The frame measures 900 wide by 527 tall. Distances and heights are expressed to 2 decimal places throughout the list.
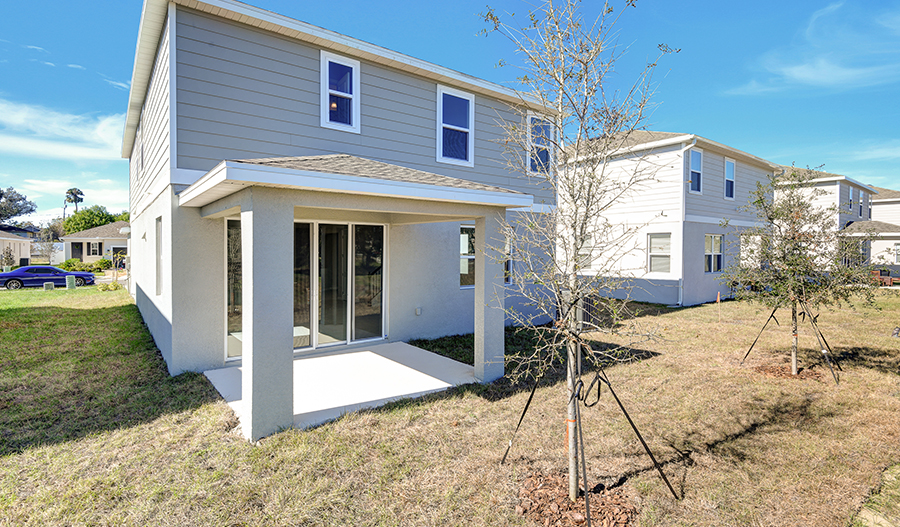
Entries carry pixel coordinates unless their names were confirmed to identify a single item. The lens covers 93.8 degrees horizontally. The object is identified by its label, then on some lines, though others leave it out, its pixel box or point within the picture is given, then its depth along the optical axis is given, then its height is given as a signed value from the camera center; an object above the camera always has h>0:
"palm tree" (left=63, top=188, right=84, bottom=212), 76.31 +10.85
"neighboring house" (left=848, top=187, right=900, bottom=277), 25.31 +3.08
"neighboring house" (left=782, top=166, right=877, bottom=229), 22.34 +3.64
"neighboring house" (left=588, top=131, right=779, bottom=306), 14.52 +1.53
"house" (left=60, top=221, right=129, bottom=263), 36.44 +1.12
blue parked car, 19.45 -1.00
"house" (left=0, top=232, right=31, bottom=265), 31.82 +0.78
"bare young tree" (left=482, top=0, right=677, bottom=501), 3.35 +1.07
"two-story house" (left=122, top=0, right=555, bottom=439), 4.51 +0.78
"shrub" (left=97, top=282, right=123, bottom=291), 19.39 -1.47
